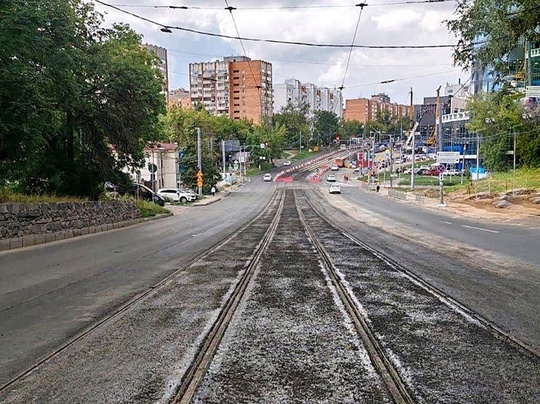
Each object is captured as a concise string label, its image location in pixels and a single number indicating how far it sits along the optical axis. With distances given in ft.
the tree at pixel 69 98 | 47.06
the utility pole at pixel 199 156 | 187.32
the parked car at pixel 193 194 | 177.78
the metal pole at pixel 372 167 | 280.14
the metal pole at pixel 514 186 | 121.90
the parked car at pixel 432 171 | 290.17
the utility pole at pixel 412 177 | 188.44
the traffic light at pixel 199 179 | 186.82
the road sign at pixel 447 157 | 154.81
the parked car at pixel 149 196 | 139.50
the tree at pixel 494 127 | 180.65
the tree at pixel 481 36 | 78.07
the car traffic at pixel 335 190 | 209.05
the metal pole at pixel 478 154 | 206.44
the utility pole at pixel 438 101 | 195.46
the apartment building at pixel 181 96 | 547.08
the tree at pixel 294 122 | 483.51
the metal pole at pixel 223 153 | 275.82
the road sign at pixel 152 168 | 113.80
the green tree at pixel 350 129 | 546.67
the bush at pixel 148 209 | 98.88
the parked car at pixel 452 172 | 246.27
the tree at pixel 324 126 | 513.86
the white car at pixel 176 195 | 173.57
